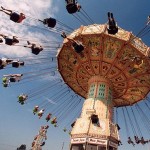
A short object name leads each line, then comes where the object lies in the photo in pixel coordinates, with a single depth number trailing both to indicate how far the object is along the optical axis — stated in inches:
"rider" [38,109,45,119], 805.9
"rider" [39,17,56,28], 479.1
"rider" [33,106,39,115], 796.0
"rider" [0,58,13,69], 505.4
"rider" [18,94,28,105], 710.7
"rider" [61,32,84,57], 487.8
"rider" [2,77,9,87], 616.4
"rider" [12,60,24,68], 549.2
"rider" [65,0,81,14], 454.9
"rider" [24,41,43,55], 520.9
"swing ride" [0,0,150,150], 580.5
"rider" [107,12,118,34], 449.6
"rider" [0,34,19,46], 478.0
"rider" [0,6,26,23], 451.5
